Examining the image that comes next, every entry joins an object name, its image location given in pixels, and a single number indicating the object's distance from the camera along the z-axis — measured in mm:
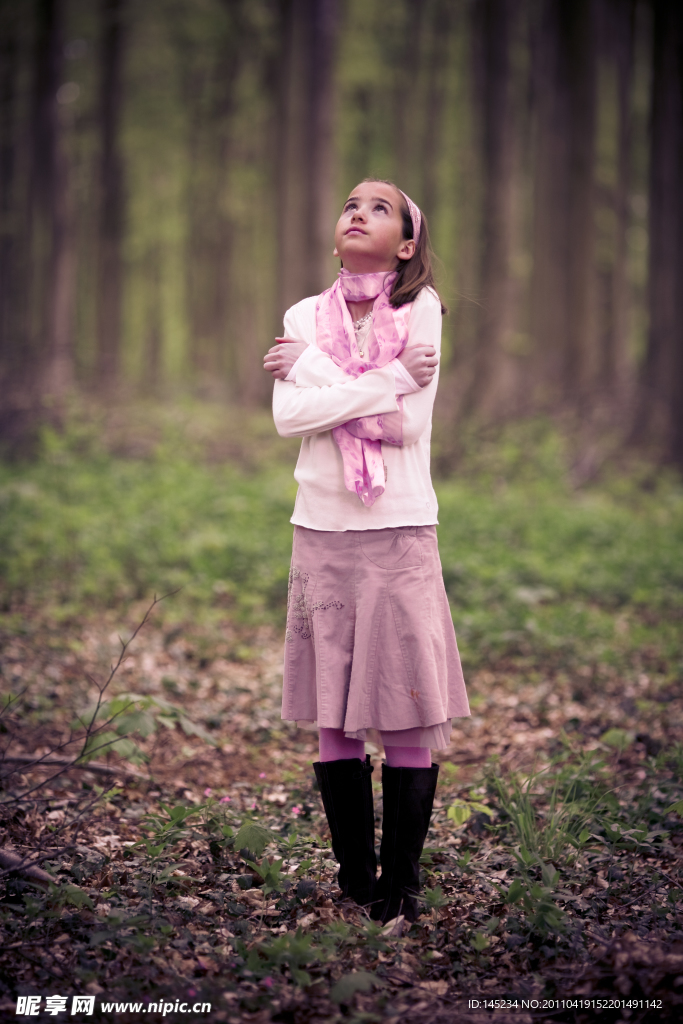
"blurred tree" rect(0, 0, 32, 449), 11781
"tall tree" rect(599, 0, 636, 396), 18156
